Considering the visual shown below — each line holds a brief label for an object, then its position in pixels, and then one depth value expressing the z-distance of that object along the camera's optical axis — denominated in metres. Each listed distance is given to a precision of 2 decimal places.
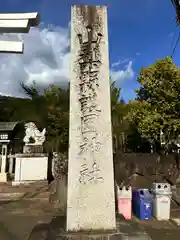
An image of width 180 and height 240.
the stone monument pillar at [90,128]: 2.47
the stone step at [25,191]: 7.82
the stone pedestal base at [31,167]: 10.79
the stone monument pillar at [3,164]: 12.12
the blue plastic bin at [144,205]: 5.00
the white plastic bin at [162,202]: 5.03
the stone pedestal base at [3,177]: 12.08
